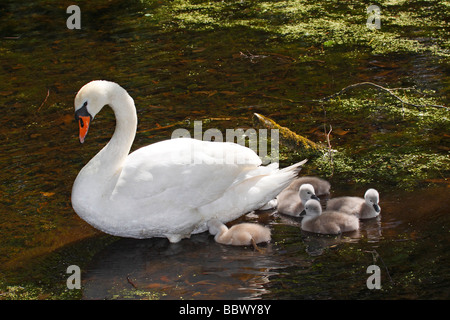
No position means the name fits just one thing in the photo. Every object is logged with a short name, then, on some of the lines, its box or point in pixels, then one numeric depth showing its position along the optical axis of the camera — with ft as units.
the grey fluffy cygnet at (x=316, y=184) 20.54
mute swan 17.87
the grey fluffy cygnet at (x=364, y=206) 18.56
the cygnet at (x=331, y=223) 18.19
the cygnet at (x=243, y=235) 18.02
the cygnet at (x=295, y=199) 19.57
